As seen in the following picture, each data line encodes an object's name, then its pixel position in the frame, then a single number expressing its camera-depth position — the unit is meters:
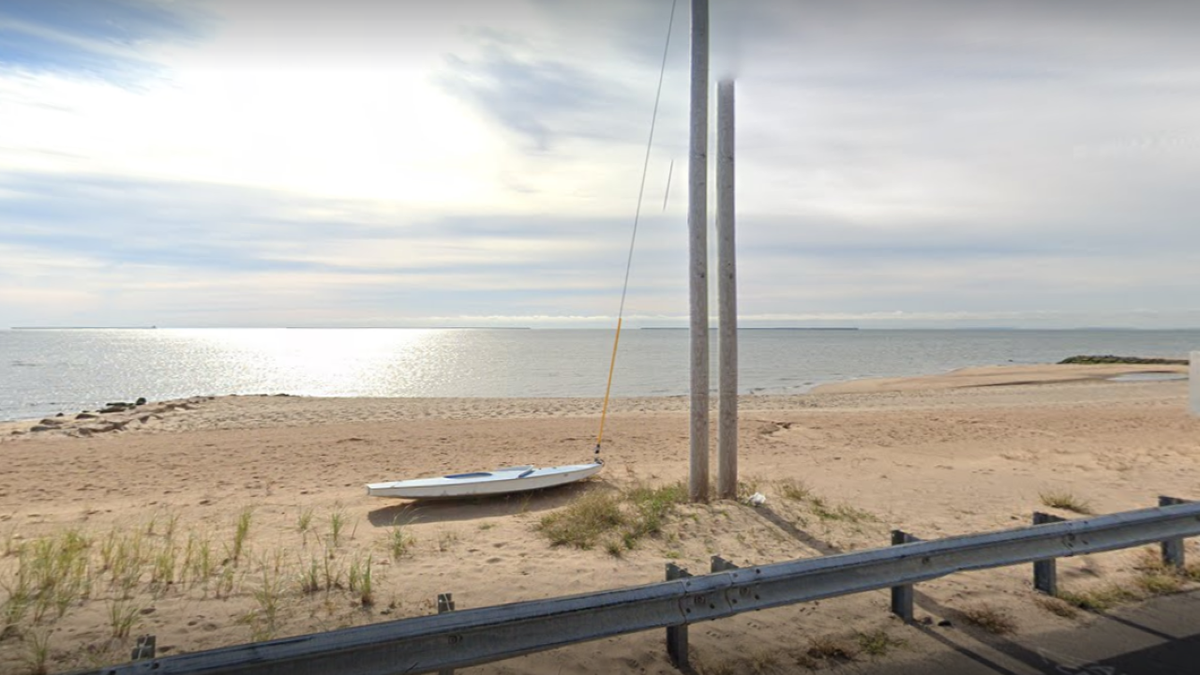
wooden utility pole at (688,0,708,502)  7.70
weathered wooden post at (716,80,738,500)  7.92
